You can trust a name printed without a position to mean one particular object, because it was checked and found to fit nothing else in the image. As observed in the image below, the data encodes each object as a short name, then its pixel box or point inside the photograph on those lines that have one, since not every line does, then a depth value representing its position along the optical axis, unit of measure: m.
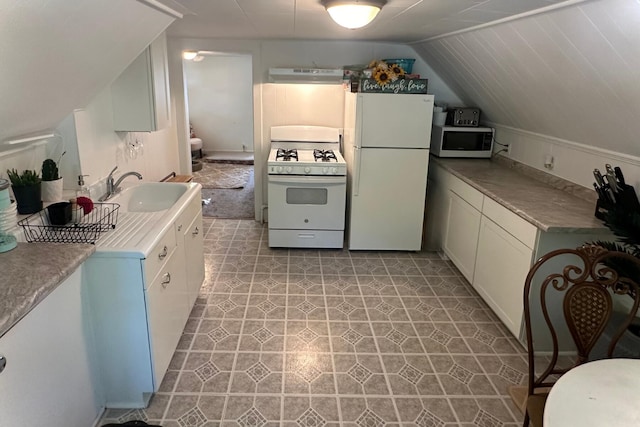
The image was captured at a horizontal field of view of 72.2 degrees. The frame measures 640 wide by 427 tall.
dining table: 1.14
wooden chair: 1.63
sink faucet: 2.78
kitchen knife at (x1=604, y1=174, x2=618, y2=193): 2.38
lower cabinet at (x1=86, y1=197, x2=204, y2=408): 1.96
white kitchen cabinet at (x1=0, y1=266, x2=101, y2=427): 1.43
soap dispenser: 2.51
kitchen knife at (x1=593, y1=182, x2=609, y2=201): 2.40
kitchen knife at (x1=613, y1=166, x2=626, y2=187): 2.40
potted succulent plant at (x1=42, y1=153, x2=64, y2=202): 2.26
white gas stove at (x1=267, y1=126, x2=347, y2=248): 3.97
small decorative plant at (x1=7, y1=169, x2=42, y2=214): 2.05
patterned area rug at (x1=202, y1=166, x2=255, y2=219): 5.19
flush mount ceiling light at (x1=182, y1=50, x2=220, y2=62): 6.10
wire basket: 1.99
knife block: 2.26
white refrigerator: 3.79
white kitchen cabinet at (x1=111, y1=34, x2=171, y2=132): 2.86
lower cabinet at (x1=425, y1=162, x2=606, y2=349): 2.51
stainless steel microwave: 4.11
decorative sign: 3.75
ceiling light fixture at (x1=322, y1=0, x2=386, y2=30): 2.31
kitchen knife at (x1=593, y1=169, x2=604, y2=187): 2.44
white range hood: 4.35
